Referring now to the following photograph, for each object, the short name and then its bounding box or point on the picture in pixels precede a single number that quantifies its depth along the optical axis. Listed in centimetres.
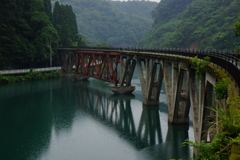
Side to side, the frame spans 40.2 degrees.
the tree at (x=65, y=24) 10319
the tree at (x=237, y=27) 2996
